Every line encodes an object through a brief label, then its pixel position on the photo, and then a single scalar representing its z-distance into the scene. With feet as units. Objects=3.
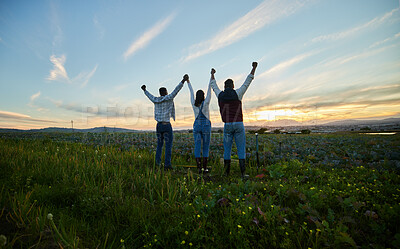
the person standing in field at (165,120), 23.18
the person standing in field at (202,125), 22.53
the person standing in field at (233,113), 19.86
